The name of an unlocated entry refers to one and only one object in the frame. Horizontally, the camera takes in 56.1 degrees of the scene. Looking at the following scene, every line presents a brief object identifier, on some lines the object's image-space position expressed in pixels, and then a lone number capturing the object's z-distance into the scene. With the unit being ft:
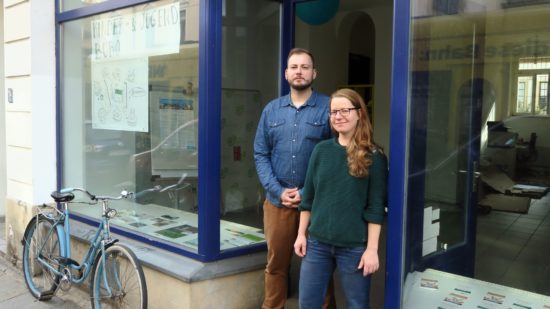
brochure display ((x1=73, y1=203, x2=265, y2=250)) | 12.74
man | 10.02
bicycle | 11.39
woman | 8.21
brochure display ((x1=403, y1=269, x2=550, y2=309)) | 9.37
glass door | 9.11
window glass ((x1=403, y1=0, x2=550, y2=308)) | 9.57
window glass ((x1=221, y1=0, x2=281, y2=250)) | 12.63
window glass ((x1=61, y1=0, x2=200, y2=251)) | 13.12
